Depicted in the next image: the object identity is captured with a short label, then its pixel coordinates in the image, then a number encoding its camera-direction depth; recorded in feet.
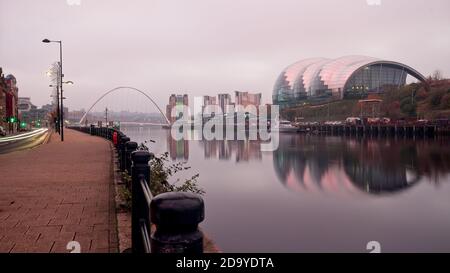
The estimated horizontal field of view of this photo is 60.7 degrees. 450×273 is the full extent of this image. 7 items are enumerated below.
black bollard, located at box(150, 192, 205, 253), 8.06
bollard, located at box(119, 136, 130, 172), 38.37
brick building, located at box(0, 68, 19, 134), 285.43
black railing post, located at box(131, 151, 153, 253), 14.46
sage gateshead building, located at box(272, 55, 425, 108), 529.45
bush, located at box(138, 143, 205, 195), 29.25
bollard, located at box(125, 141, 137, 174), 29.68
